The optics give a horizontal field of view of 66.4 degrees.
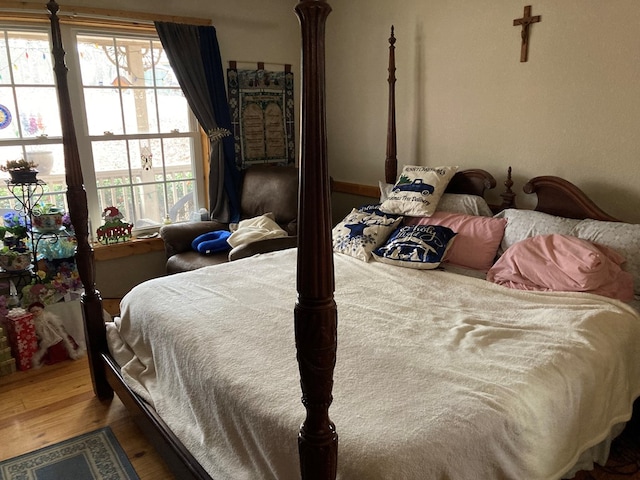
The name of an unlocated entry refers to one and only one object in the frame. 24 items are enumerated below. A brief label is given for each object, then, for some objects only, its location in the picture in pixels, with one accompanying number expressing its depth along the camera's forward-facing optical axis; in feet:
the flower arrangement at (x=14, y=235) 9.78
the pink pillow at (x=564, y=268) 6.89
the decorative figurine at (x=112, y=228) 11.78
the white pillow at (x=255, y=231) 11.10
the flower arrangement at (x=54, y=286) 9.89
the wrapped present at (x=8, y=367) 9.43
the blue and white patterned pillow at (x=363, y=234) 9.31
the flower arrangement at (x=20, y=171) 9.61
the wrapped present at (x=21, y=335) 9.43
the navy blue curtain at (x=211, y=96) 11.88
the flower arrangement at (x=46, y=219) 9.98
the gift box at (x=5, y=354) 9.40
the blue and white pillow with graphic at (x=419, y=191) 9.58
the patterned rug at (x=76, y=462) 6.73
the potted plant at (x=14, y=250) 9.65
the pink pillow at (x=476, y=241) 8.47
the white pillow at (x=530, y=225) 7.95
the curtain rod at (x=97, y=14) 10.01
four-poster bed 3.28
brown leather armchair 10.84
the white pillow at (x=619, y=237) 7.06
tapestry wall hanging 13.30
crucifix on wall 8.97
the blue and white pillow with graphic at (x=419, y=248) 8.46
